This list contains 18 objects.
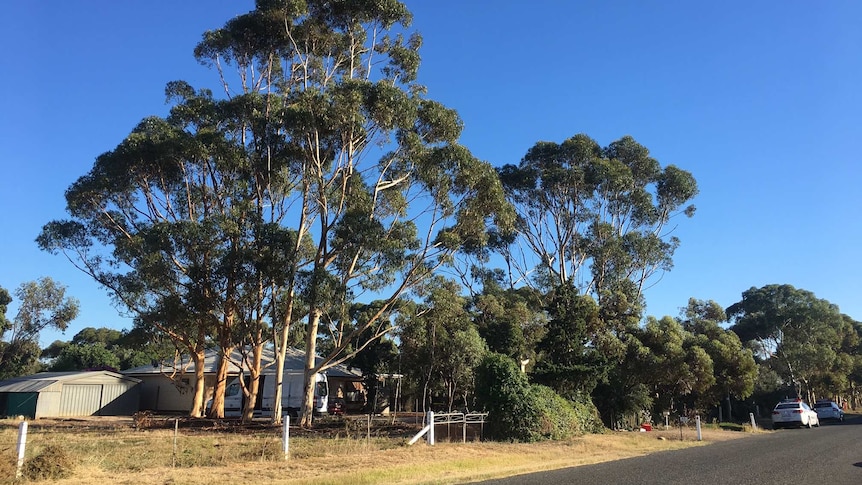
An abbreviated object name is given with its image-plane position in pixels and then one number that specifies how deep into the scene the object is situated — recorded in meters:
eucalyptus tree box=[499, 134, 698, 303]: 38.22
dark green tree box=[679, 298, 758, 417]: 32.69
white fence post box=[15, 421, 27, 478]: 9.88
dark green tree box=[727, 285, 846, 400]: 50.94
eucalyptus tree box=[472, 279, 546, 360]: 28.05
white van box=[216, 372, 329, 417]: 29.20
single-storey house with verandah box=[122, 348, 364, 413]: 36.27
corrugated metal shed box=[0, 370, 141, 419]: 32.06
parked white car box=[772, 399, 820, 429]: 30.62
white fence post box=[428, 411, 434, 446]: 16.56
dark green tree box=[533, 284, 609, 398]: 24.38
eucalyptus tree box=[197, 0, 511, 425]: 22.72
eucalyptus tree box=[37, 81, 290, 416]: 23.30
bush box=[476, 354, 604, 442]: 19.31
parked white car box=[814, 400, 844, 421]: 39.44
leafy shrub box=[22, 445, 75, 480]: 10.01
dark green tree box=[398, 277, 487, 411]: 25.36
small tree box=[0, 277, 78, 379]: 42.00
